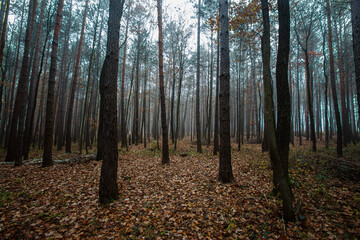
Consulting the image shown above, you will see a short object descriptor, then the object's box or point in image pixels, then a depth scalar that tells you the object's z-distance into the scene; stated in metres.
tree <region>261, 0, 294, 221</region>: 3.15
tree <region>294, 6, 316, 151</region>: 9.15
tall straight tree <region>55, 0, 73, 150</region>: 12.94
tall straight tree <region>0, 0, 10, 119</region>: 6.81
